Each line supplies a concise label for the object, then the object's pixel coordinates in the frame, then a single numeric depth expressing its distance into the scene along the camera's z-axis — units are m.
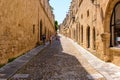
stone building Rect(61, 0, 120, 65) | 10.67
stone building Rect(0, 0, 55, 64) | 9.68
